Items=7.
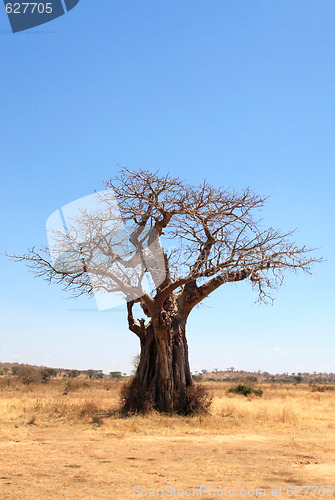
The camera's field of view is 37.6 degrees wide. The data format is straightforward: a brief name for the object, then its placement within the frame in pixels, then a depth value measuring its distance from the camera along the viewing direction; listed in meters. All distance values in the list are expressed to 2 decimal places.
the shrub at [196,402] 13.79
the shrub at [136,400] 13.60
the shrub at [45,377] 36.47
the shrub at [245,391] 30.13
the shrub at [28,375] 34.36
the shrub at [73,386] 29.29
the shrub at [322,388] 40.61
